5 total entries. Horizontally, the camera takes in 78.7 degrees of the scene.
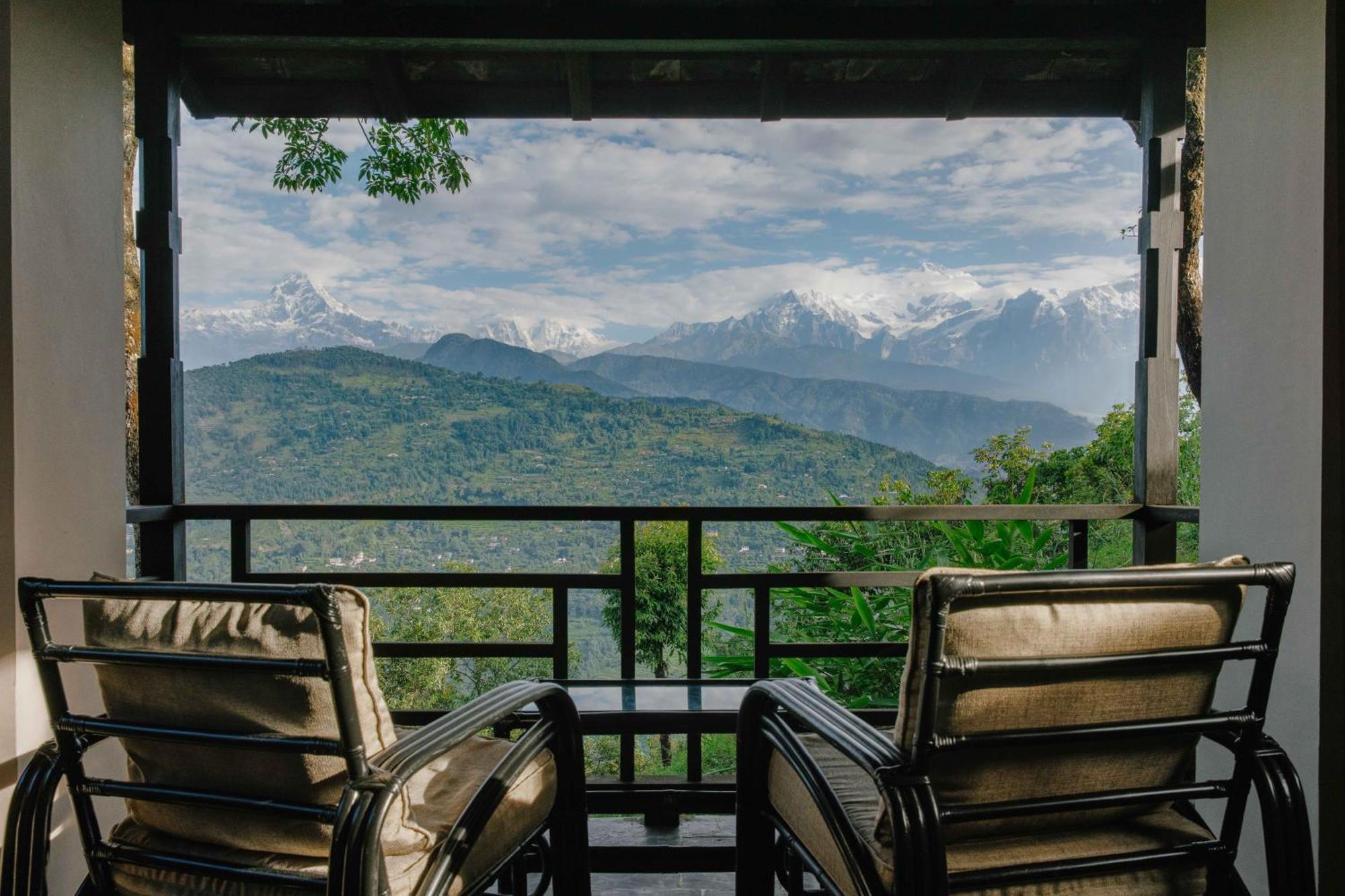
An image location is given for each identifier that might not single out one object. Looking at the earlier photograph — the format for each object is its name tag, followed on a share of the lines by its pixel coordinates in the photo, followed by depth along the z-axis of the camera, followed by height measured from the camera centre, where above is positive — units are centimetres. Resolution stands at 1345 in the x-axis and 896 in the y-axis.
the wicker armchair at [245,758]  124 -52
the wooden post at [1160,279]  280 +51
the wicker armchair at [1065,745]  120 -51
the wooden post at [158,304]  279 +45
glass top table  205 -74
